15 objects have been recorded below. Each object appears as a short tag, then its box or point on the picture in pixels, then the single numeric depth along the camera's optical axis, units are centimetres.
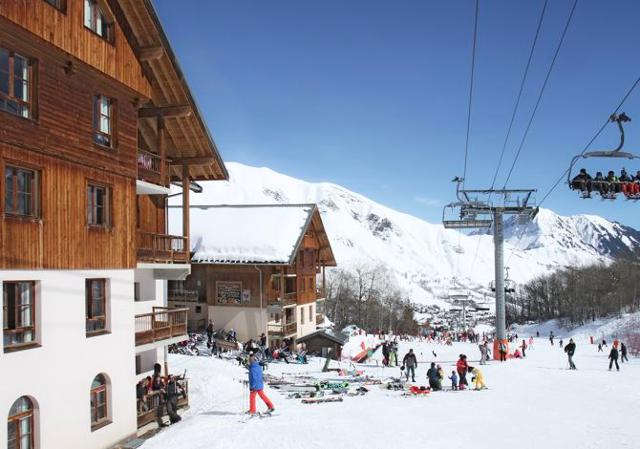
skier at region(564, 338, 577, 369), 3212
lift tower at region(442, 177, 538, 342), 4041
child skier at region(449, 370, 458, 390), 2473
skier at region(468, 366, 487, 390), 2452
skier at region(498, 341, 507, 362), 3738
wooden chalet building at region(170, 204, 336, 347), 3956
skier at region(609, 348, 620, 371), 3127
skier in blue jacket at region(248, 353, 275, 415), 1733
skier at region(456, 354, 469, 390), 2489
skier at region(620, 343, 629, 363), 3617
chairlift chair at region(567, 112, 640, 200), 1555
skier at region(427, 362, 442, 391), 2470
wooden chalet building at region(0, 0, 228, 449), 1301
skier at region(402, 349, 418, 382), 2759
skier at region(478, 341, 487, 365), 3534
